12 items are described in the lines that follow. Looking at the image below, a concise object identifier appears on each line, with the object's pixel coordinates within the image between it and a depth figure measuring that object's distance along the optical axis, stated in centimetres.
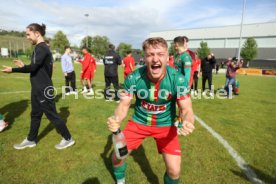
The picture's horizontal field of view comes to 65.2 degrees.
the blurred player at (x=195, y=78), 1260
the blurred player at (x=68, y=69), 1096
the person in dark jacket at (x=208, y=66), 1250
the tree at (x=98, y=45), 10231
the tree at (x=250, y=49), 6088
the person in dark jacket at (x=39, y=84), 416
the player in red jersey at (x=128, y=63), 1061
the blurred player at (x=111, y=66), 980
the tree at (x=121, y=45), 11417
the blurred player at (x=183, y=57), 578
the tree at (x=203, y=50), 7000
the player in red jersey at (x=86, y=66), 1156
